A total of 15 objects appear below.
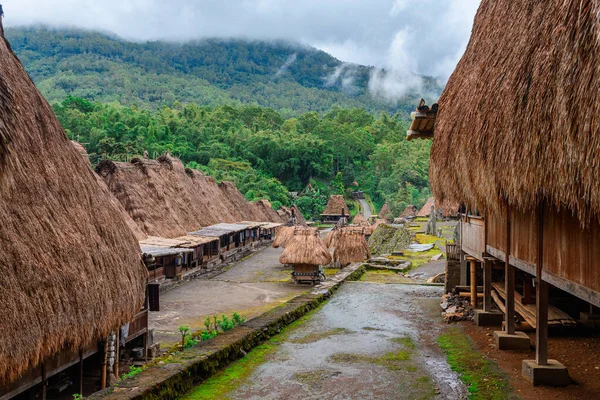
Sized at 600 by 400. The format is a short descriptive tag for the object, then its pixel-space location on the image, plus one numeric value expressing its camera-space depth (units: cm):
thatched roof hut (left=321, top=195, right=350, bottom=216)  5703
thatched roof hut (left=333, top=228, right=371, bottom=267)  2641
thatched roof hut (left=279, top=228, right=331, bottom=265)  2097
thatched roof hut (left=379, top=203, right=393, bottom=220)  5596
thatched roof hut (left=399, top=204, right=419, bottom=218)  5795
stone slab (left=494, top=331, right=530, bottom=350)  888
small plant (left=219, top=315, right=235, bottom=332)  1098
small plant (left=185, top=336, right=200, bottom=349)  1032
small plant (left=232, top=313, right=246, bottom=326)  1126
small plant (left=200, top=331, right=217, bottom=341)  1004
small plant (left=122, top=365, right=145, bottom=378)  903
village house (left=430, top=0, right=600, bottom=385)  405
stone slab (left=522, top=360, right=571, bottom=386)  691
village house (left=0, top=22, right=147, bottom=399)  596
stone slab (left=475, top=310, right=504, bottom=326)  1095
